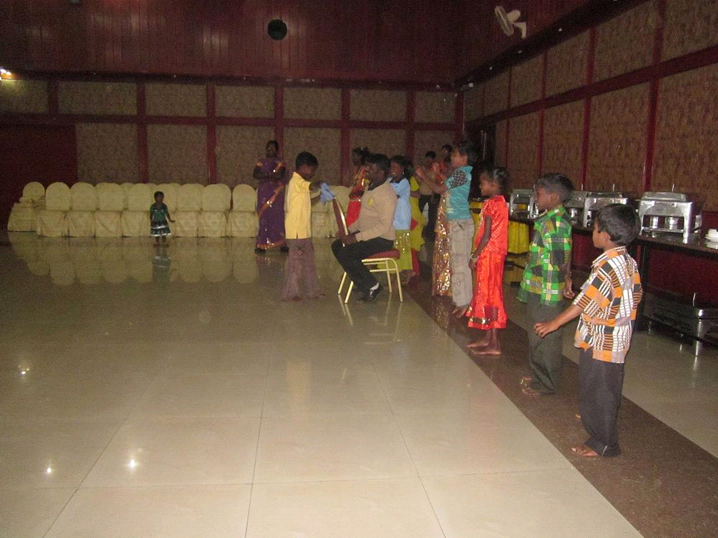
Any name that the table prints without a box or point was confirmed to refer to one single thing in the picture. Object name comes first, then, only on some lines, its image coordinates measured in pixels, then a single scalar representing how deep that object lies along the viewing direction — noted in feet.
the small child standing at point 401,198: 19.43
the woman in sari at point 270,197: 26.78
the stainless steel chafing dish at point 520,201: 22.45
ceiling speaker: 35.19
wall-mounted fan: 24.85
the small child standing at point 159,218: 30.60
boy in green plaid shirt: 10.21
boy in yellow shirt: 17.24
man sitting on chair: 17.29
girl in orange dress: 12.28
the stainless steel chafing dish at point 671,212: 14.39
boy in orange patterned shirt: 7.93
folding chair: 17.78
